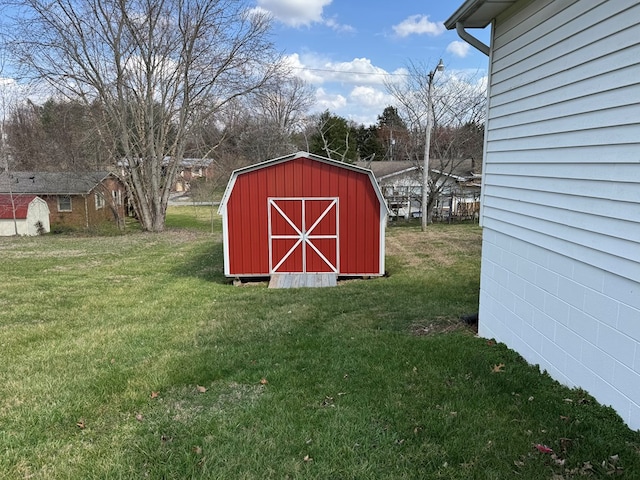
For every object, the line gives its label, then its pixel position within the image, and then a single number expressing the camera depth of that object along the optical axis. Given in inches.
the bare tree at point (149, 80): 787.4
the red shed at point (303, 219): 374.0
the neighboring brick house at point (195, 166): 1059.9
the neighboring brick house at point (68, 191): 1002.1
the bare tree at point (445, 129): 864.3
